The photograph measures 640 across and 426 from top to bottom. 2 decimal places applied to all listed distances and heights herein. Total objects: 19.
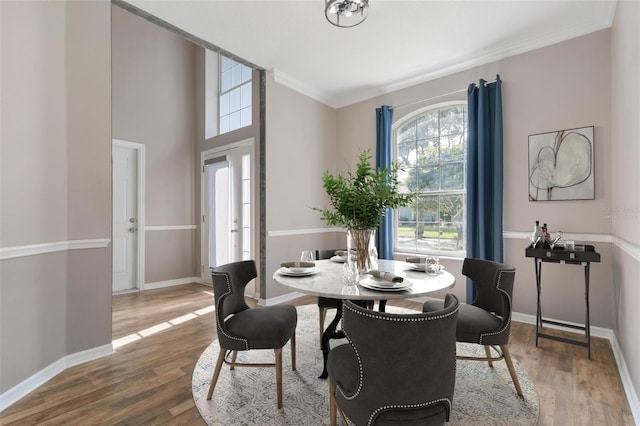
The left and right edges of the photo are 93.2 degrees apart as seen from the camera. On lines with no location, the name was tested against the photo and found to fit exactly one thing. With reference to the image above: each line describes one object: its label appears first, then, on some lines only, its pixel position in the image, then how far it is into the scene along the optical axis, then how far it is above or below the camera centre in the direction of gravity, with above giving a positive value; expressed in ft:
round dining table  5.35 -1.38
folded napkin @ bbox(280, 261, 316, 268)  7.18 -1.21
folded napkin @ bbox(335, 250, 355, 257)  9.27 -1.20
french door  14.52 +0.43
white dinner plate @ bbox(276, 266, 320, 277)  6.68 -1.30
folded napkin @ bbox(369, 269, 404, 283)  5.64 -1.21
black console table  8.23 -1.31
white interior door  14.82 -0.16
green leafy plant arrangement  6.41 +0.34
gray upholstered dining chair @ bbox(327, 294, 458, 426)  3.63 -1.87
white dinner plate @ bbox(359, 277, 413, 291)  5.50 -1.32
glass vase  6.79 -0.77
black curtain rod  11.43 +4.99
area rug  5.70 -3.85
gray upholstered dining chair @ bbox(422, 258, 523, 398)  6.18 -2.23
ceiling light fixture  7.54 +5.28
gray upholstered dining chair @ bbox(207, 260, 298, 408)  6.01 -2.28
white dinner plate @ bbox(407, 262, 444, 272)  7.30 -1.29
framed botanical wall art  9.52 +1.58
